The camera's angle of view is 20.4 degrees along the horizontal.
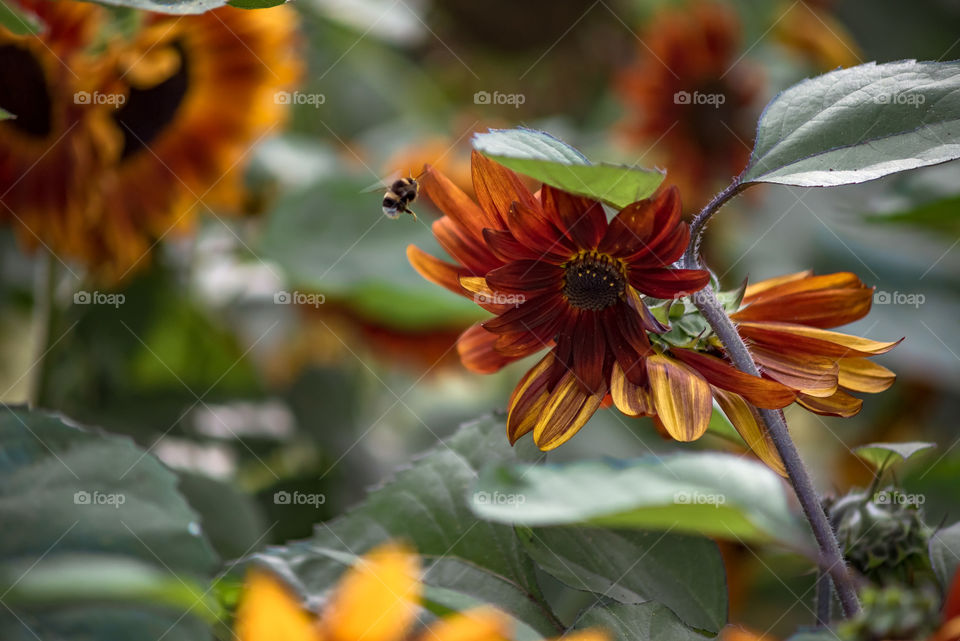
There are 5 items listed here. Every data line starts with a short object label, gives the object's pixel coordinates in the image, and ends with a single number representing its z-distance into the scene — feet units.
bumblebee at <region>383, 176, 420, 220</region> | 3.95
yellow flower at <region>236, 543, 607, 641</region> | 3.18
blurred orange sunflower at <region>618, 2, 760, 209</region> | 7.51
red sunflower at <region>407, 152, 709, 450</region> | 3.44
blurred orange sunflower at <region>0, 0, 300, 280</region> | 4.30
